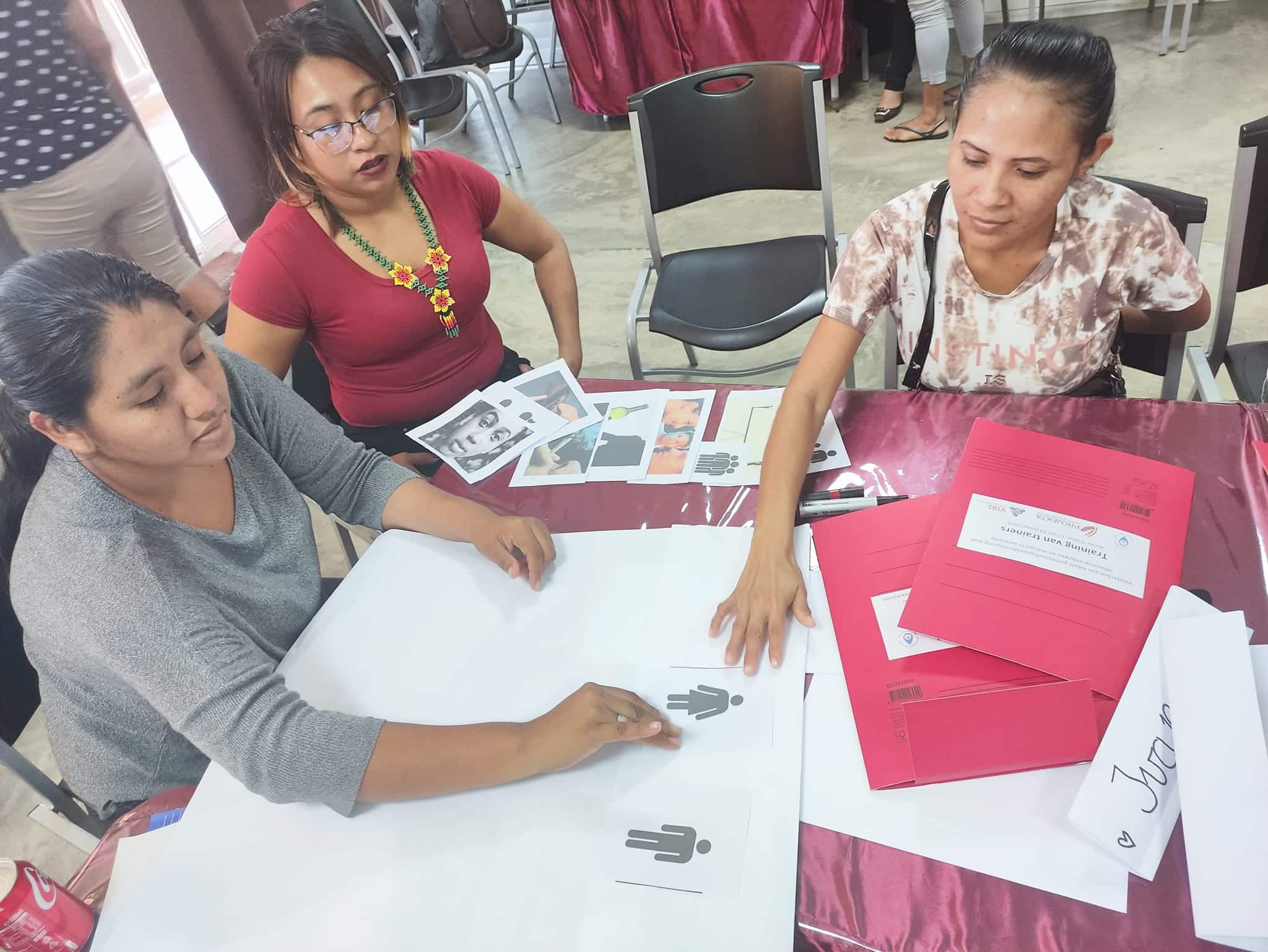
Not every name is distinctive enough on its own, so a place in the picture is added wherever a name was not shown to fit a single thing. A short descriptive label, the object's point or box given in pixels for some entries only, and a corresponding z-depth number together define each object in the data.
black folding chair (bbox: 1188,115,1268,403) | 1.25
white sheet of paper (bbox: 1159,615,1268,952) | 0.61
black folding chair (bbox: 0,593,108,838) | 1.18
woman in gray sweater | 0.83
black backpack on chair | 4.01
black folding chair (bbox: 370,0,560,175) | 3.86
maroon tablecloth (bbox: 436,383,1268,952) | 0.65
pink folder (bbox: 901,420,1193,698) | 0.80
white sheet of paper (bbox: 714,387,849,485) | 1.12
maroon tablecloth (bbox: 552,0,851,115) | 3.72
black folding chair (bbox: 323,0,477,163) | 3.24
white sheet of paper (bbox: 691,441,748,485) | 1.13
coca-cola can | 0.73
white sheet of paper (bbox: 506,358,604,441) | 1.30
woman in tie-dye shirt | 1.02
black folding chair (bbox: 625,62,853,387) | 1.89
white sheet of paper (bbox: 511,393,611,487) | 1.21
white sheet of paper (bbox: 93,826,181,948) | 0.81
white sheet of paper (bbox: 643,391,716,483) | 1.16
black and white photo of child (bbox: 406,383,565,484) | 1.28
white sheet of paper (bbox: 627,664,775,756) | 0.82
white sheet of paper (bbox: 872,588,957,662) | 0.83
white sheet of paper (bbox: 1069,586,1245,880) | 0.67
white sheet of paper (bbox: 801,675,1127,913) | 0.67
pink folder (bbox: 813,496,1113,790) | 0.74
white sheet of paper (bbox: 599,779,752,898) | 0.72
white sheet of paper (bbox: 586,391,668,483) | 1.18
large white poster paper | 0.72
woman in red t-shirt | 1.41
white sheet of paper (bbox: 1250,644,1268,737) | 0.69
